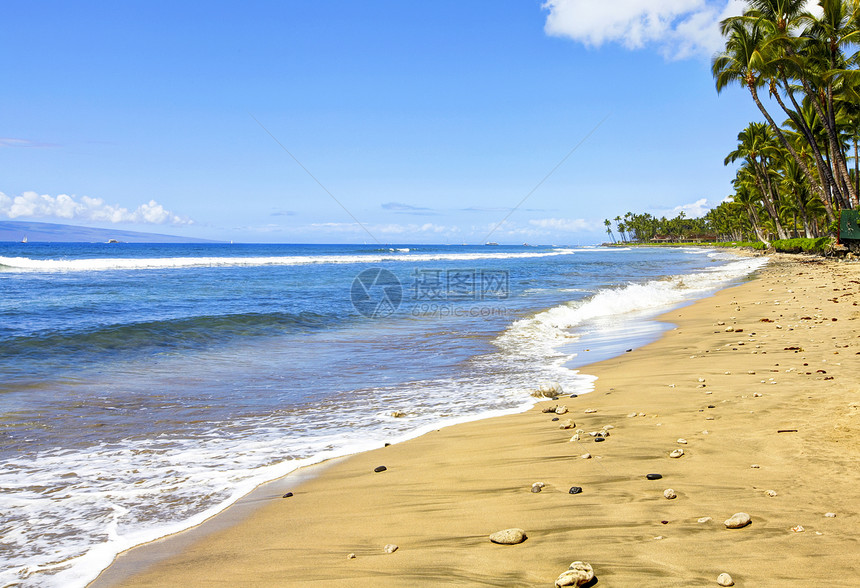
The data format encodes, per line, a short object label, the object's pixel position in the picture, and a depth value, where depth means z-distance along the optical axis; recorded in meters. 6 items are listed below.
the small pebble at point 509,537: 2.94
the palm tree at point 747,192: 67.23
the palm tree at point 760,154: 53.84
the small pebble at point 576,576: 2.47
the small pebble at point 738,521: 2.88
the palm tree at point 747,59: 29.88
